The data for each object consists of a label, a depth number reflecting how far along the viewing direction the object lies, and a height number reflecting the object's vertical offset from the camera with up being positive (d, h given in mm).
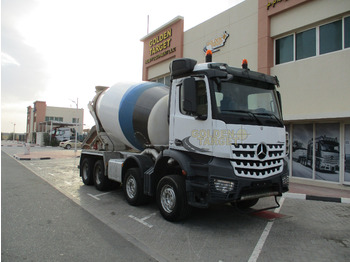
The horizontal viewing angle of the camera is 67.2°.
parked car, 38419 -1045
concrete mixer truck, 4719 -12
